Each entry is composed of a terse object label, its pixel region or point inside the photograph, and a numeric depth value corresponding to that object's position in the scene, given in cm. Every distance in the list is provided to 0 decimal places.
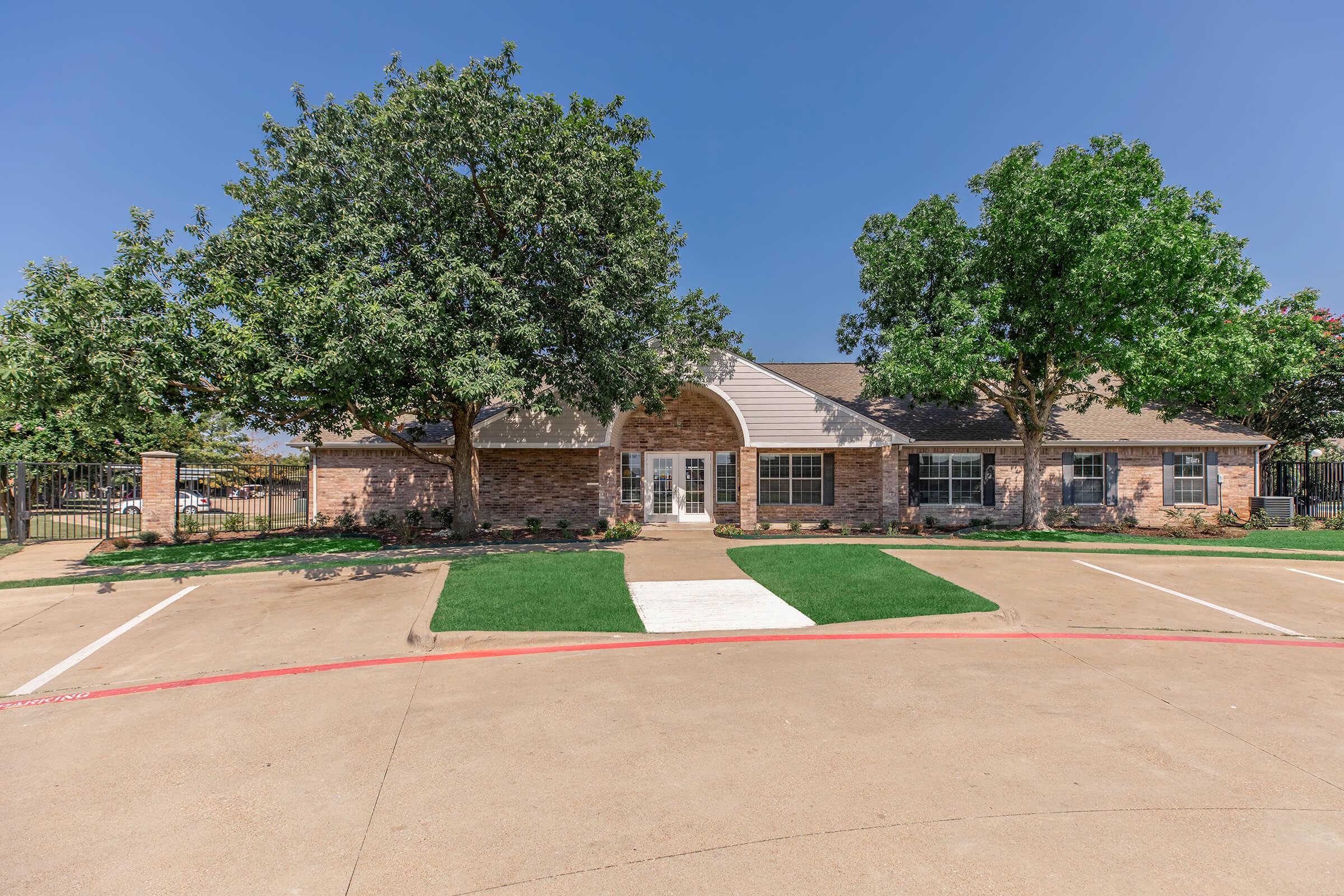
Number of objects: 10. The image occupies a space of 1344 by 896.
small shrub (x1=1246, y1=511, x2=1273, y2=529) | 1862
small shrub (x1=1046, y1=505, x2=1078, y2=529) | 1884
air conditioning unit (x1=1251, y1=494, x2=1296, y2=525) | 1877
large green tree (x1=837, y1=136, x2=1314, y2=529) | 1446
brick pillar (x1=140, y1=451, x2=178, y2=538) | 1502
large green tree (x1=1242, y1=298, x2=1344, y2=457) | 2356
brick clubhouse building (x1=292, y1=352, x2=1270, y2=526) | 1766
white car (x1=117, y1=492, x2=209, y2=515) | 1878
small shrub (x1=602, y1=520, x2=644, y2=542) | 1614
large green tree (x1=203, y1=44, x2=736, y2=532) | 1016
